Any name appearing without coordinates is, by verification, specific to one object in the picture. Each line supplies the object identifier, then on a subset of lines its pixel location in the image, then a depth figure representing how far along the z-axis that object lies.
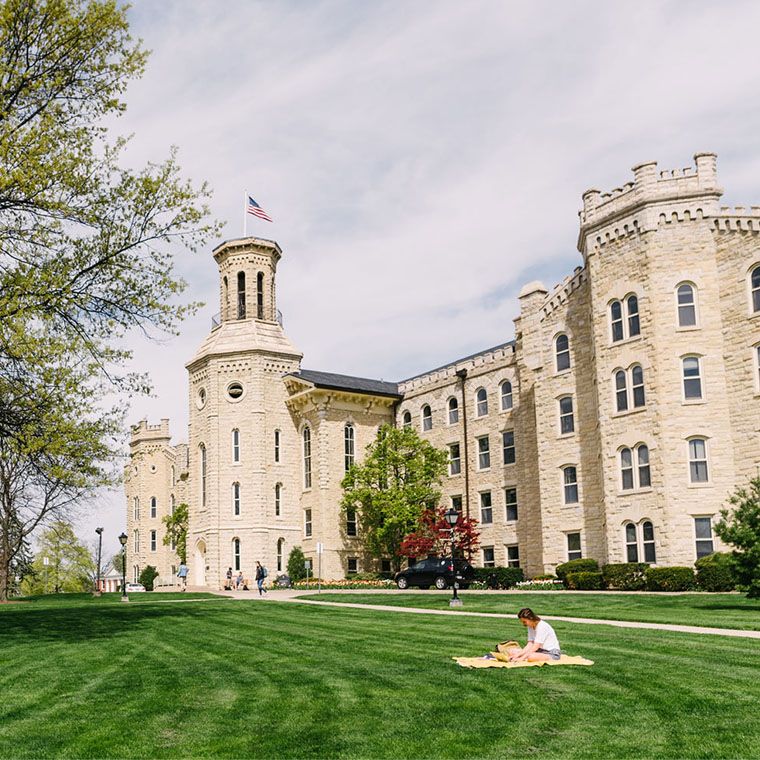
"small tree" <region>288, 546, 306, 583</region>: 48.60
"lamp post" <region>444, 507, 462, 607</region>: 25.56
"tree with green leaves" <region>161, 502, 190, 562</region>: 59.79
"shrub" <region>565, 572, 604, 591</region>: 32.84
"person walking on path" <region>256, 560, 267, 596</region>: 38.16
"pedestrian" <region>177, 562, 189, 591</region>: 46.56
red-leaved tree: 42.97
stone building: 32.03
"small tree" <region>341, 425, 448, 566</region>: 46.81
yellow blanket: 11.90
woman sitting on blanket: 12.08
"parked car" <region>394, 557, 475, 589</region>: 37.65
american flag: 50.75
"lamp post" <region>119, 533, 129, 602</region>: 41.33
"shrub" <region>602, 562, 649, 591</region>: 31.25
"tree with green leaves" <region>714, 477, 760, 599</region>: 20.83
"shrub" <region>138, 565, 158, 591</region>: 58.16
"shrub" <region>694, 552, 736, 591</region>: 28.61
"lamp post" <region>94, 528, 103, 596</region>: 49.38
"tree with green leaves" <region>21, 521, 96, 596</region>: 86.94
